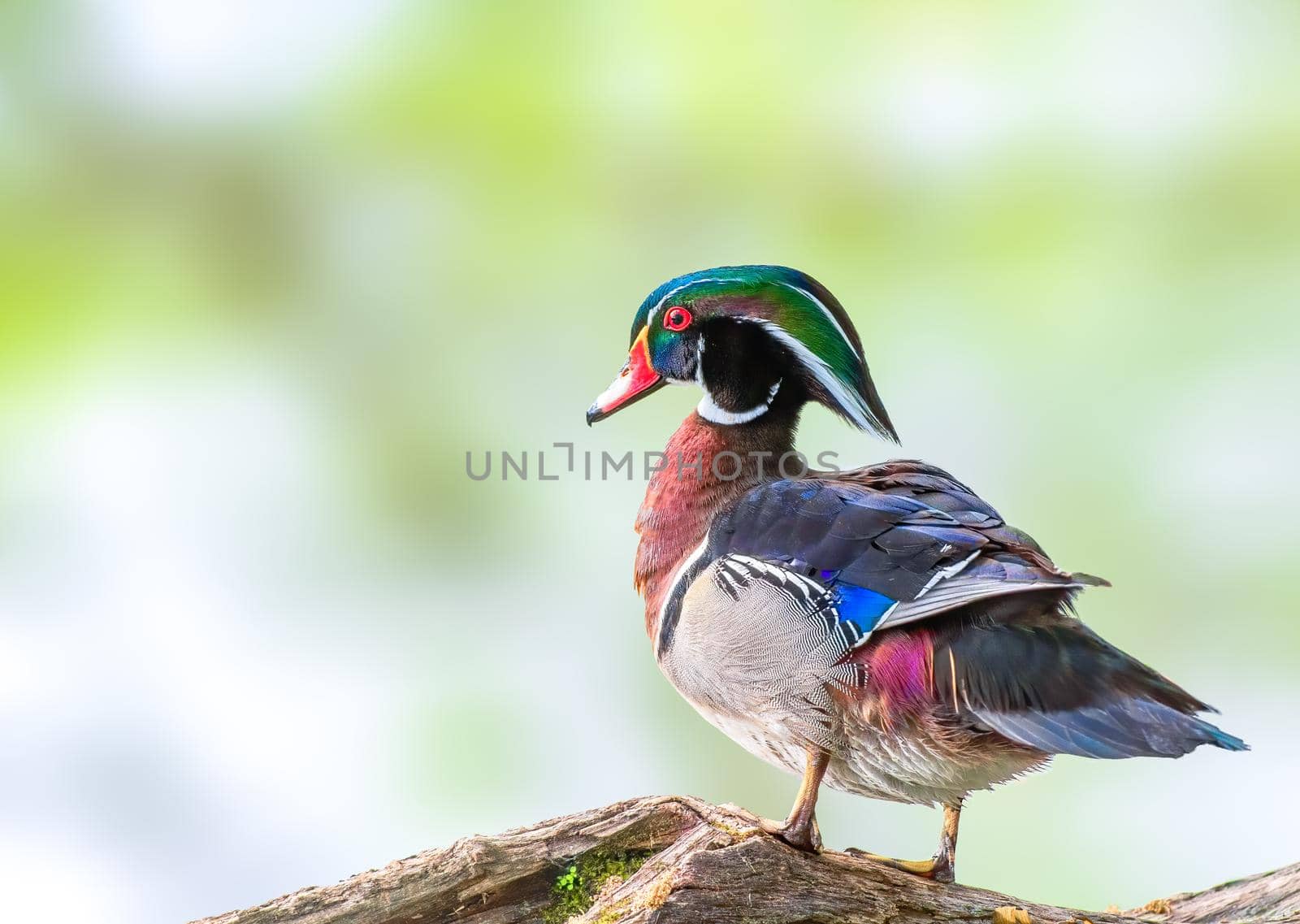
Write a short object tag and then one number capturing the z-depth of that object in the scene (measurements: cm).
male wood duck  1405
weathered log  1408
